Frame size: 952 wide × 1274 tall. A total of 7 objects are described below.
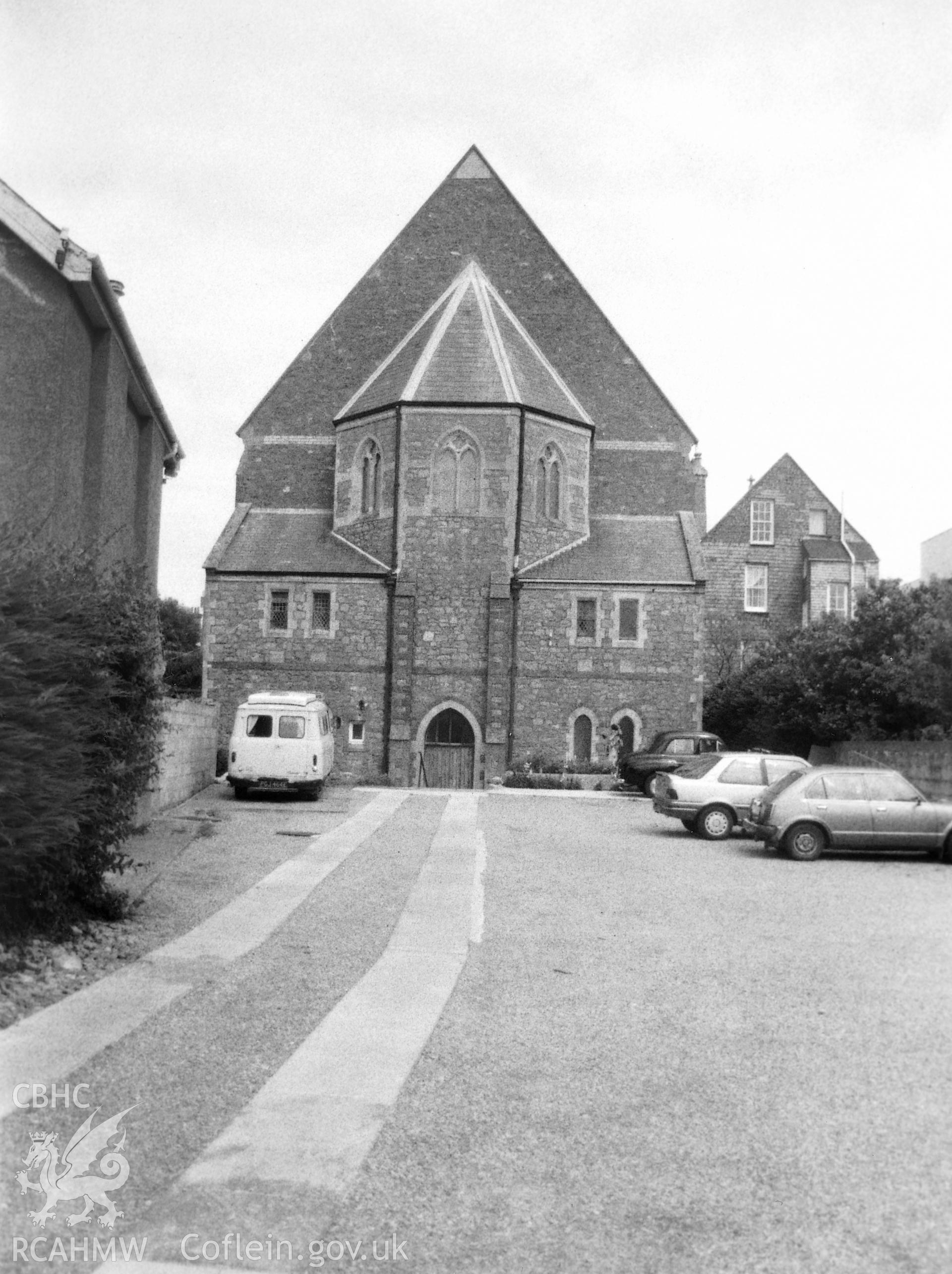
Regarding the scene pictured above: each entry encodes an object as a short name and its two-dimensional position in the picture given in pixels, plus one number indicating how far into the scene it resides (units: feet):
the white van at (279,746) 85.25
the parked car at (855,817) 57.00
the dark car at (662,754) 101.55
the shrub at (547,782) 110.52
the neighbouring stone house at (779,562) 181.16
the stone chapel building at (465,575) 122.62
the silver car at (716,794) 67.67
